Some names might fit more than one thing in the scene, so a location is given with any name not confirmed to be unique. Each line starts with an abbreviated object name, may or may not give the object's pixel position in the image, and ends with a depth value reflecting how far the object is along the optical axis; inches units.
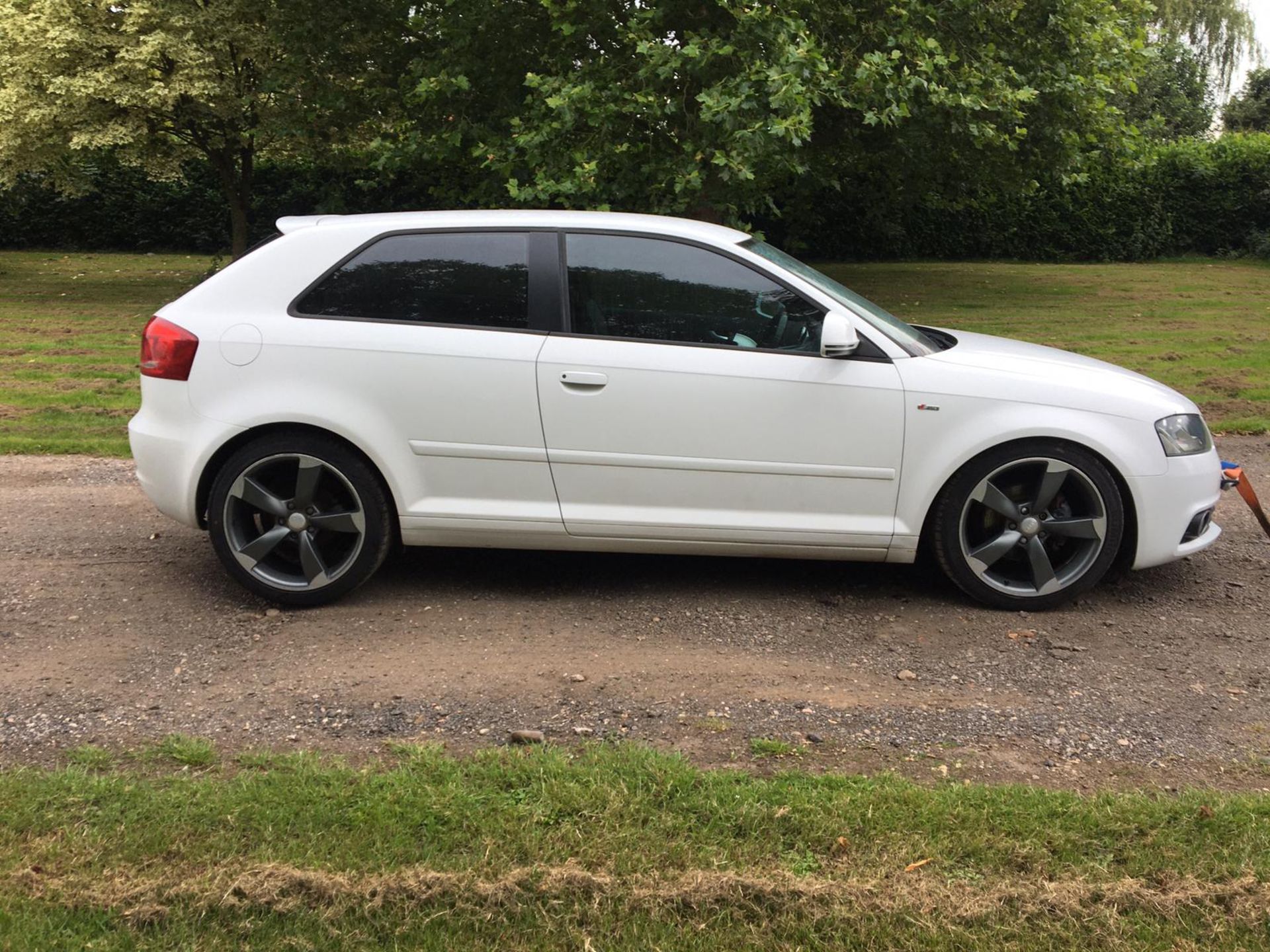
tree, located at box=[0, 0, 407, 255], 673.0
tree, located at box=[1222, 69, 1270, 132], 1594.5
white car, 189.3
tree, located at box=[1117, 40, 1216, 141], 1472.7
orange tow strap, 208.4
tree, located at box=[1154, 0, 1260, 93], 1619.1
